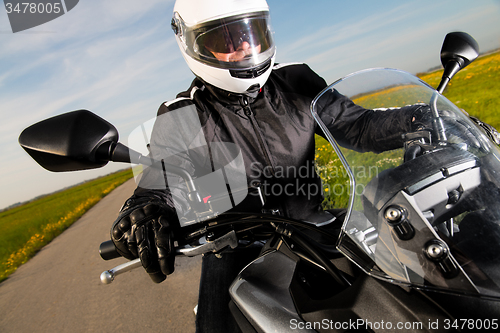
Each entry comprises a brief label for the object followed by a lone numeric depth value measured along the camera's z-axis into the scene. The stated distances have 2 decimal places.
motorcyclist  1.58
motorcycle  0.61
